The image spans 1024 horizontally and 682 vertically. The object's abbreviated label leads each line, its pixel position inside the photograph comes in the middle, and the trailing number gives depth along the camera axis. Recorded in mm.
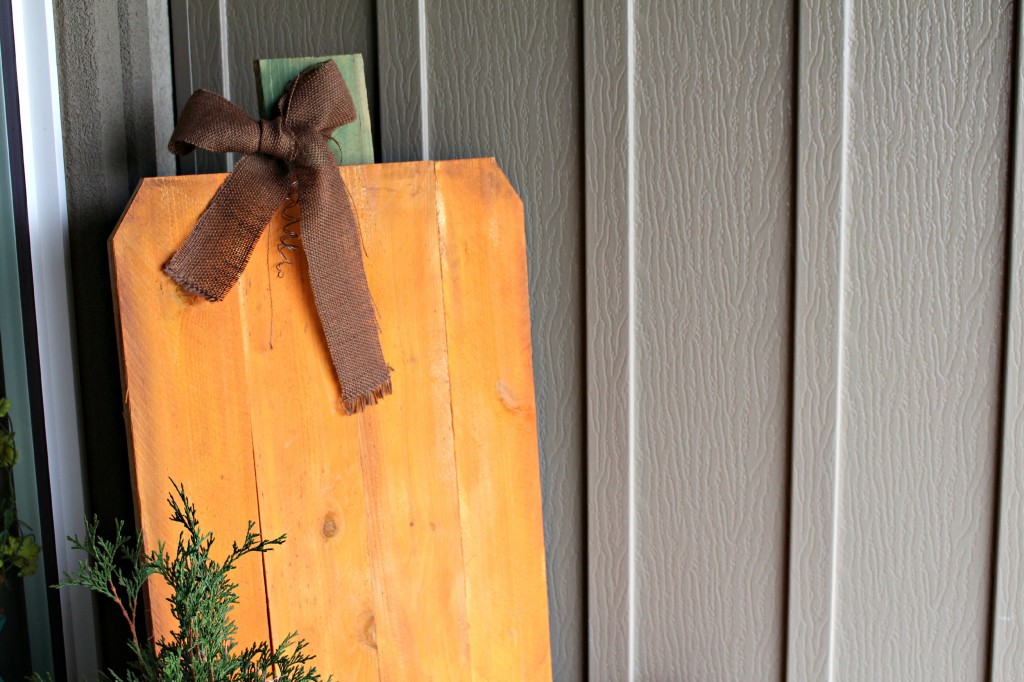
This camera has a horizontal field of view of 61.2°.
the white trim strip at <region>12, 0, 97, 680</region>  1284
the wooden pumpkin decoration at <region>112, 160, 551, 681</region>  1188
